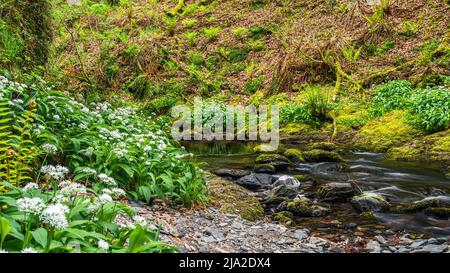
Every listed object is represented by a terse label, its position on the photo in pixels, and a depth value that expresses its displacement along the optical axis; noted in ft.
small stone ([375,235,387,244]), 16.22
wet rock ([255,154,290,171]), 28.66
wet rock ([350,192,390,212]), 19.89
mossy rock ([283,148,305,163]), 30.09
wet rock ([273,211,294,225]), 18.65
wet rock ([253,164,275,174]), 27.86
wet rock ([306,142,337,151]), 32.42
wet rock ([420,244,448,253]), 14.91
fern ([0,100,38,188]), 11.32
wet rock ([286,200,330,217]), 19.51
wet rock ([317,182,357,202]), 21.44
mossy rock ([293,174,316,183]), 25.31
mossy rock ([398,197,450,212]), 19.36
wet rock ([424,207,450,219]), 18.34
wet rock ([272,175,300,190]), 23.89
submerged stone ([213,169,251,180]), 26.78
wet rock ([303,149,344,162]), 29.30
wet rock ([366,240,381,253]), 15.37
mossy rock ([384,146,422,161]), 28.96
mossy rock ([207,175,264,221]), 19.11
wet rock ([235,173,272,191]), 24.85
